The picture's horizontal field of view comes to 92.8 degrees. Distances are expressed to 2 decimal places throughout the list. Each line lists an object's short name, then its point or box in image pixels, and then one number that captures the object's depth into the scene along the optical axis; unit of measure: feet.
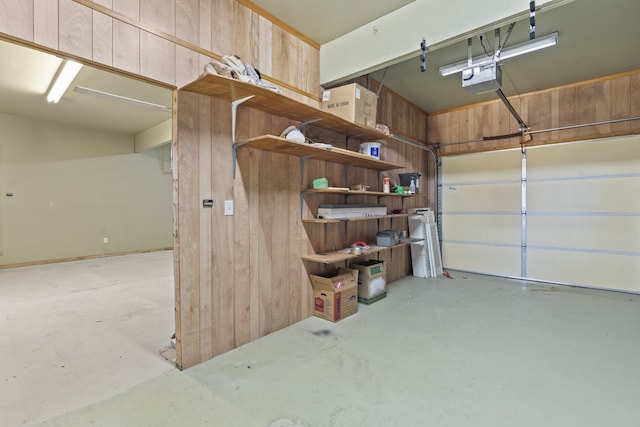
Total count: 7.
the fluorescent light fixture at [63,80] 12.19
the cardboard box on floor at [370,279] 11.79
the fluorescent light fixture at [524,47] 9.32
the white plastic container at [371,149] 11.56
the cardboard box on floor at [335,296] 9.87
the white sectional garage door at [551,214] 13.60
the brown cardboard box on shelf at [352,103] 9.85
